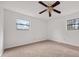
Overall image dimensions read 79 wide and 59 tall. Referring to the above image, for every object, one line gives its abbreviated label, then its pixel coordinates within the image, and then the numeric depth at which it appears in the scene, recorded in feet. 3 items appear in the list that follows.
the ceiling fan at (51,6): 6.39
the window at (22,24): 11.18
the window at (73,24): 11.17
